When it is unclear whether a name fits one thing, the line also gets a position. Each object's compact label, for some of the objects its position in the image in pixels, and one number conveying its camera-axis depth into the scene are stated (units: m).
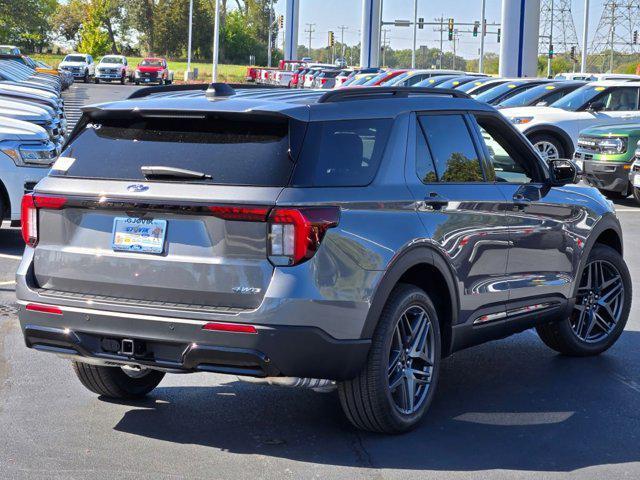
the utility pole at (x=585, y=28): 66.19
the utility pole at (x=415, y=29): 107.88
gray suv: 5.32
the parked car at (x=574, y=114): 20.64
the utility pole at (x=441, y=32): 134.00
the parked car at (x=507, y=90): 24.56
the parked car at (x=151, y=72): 72.81
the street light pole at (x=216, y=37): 54.86
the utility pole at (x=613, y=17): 109.91
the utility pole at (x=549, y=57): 81.24
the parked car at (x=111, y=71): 72.00
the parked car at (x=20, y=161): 12.52
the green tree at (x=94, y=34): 117.81
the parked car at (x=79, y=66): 70.75
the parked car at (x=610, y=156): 18.08
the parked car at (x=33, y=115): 15.16
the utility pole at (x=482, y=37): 83.76
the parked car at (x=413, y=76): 34.78
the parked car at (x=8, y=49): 58.50
